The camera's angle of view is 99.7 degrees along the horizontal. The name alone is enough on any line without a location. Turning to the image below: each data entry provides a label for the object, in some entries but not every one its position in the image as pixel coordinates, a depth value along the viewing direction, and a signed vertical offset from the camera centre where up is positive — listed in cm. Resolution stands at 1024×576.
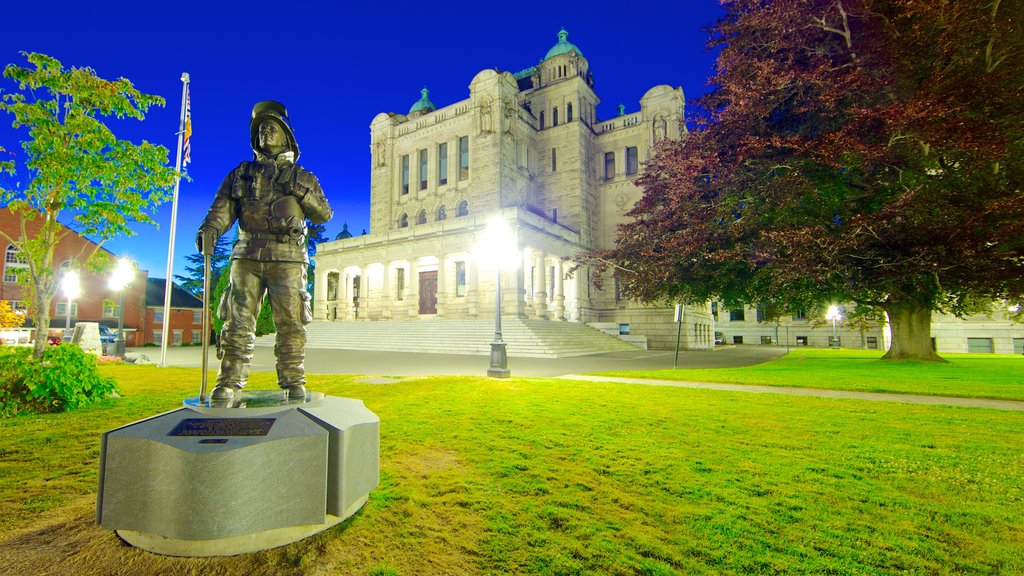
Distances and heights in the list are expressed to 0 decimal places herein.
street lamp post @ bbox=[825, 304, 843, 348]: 3709 +43
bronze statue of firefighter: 408 +73
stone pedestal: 263 -103
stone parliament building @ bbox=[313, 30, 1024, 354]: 3153 +1051
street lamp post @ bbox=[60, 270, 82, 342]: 1822 +147
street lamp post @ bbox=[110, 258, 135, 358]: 1269 +150
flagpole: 1435 +336
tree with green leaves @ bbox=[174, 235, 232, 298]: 5142 +567
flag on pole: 1452 +619
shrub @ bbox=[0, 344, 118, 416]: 673 -100
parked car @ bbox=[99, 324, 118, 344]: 3219 -122
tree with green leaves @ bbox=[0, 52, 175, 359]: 900 +347
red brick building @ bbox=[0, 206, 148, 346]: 3528 +203
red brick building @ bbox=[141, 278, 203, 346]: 3972 +16
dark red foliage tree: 1045 +443
